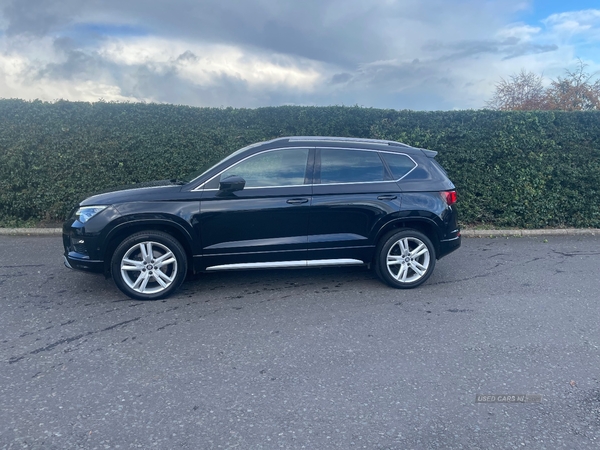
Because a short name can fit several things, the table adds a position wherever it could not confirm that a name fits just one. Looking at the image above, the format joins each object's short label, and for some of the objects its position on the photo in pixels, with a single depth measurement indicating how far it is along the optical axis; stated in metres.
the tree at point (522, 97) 15.06
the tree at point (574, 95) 14.50
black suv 5.32
